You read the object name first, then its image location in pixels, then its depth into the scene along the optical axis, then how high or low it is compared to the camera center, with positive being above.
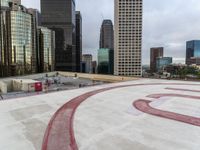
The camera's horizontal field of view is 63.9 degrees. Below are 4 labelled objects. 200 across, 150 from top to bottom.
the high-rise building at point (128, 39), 98.31 +17.76
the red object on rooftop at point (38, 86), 24.64 -3.05
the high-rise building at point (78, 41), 133.12 +23.65
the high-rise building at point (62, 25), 110.56 +29.64
